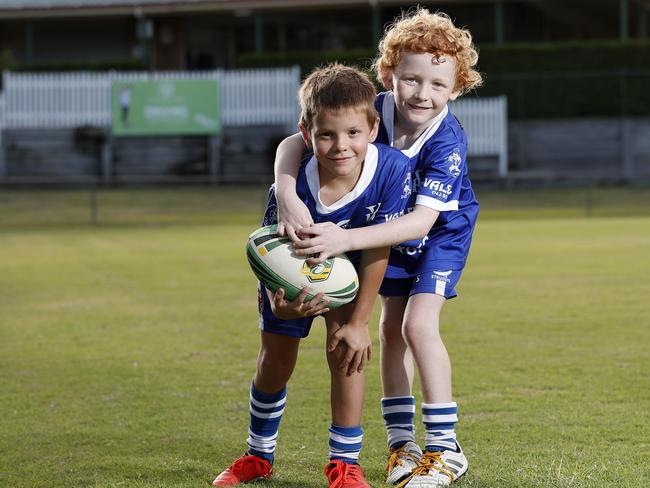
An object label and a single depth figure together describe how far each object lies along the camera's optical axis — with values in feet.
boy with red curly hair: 15.03
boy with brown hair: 13.96
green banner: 93.61
